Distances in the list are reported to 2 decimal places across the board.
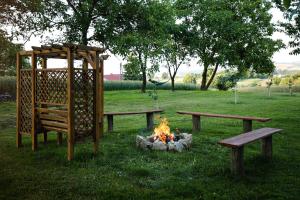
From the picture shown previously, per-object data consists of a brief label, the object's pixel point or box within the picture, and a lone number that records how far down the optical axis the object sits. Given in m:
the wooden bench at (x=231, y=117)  10.22
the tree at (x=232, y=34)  38.12
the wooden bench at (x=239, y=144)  6.27
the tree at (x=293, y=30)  14.07
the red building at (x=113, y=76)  64.88
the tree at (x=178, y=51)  39.31
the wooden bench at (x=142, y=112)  11.38
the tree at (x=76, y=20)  22.94
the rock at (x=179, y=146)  8.47
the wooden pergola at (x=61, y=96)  7.72
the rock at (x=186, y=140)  8.70
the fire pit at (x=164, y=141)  8.56
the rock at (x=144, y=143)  8.62
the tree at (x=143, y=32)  22.27
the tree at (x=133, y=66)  22.66
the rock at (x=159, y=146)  8.56
